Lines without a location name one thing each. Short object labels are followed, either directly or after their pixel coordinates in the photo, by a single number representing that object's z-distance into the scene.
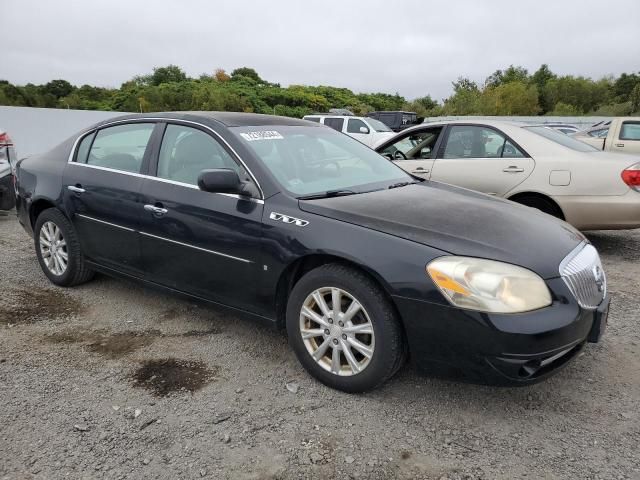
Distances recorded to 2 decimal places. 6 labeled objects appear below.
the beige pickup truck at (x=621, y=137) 10.40
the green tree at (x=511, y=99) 49.25
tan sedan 5.23
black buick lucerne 2.51
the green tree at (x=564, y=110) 48.97
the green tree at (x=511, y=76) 63.03
